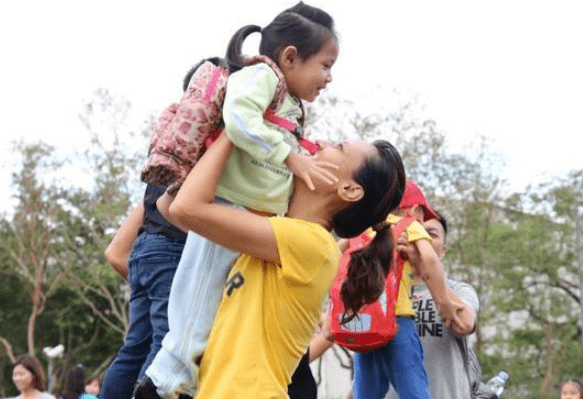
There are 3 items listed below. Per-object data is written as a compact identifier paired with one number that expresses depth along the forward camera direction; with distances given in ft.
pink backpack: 12.23
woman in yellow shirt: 11.42
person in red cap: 18.75
